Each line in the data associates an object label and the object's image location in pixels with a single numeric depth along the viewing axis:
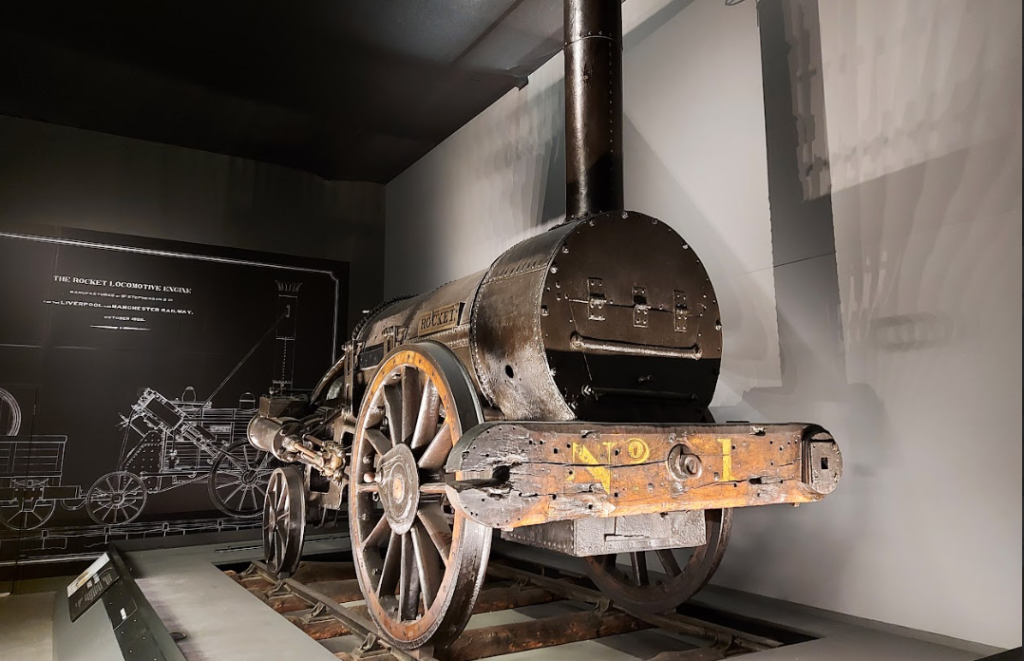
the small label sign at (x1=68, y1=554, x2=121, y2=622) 3.92
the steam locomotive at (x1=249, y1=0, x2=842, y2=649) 2.18
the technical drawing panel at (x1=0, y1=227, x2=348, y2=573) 5.60
